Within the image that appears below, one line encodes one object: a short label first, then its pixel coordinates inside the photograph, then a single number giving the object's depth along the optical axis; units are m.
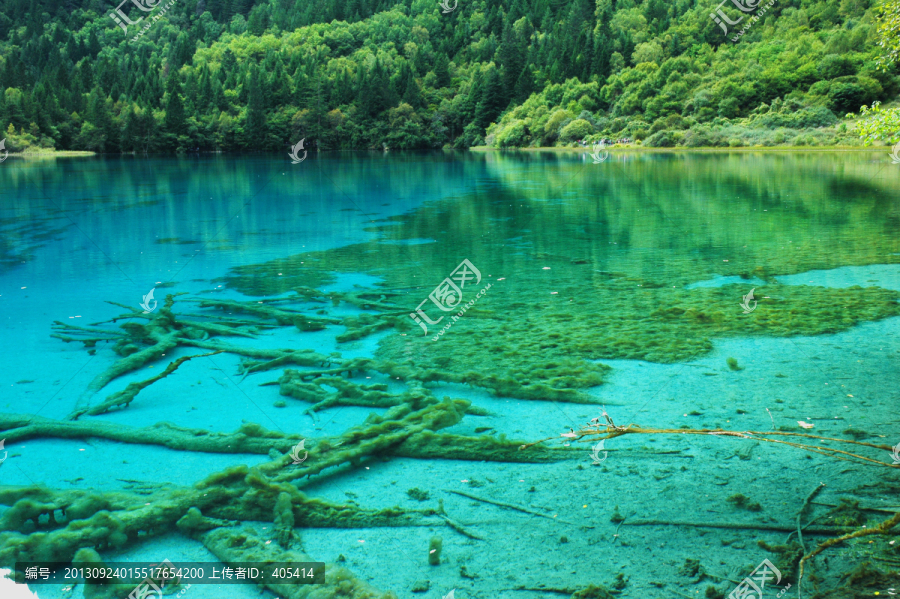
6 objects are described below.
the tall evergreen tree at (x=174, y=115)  92.12
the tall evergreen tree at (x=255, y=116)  98.81
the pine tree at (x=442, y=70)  121.62
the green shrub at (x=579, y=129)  76.00
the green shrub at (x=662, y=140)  64.38
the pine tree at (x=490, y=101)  101.56
